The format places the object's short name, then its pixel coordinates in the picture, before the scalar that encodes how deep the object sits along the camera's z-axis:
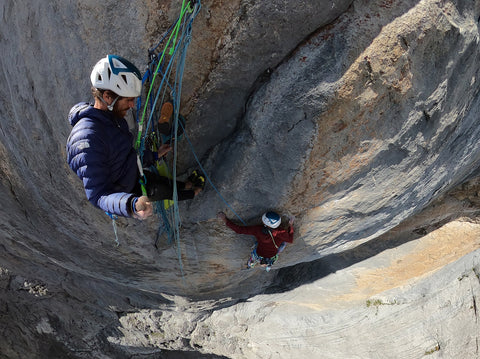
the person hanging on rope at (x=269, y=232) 3.66
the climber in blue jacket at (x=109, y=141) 2.46
